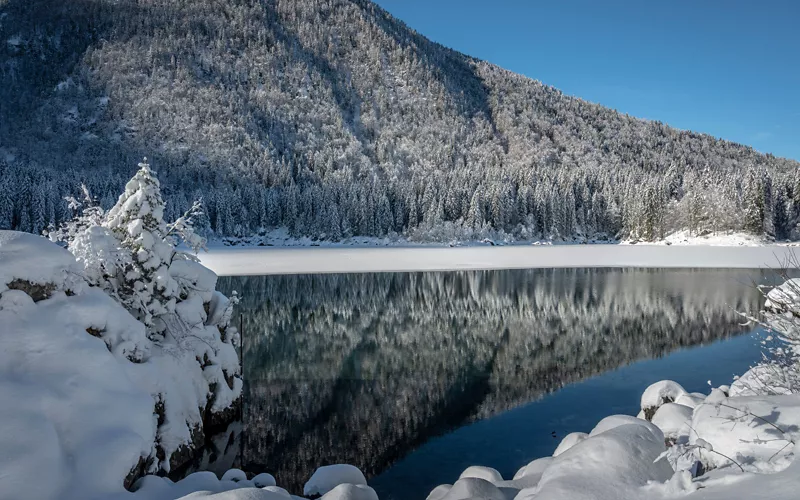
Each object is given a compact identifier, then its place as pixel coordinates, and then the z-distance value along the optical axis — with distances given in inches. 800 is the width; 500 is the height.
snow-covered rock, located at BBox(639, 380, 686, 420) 356.5
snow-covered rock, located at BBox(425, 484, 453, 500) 282.5
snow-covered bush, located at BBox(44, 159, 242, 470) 382.0
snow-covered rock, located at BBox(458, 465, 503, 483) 293.1
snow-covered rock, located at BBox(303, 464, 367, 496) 276.5
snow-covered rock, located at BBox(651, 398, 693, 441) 233.3
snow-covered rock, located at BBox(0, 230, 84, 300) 291.9
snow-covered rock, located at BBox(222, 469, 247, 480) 298.1
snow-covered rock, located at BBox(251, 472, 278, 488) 299.2
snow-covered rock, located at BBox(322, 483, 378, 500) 229.9
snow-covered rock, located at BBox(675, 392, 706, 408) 319.7
